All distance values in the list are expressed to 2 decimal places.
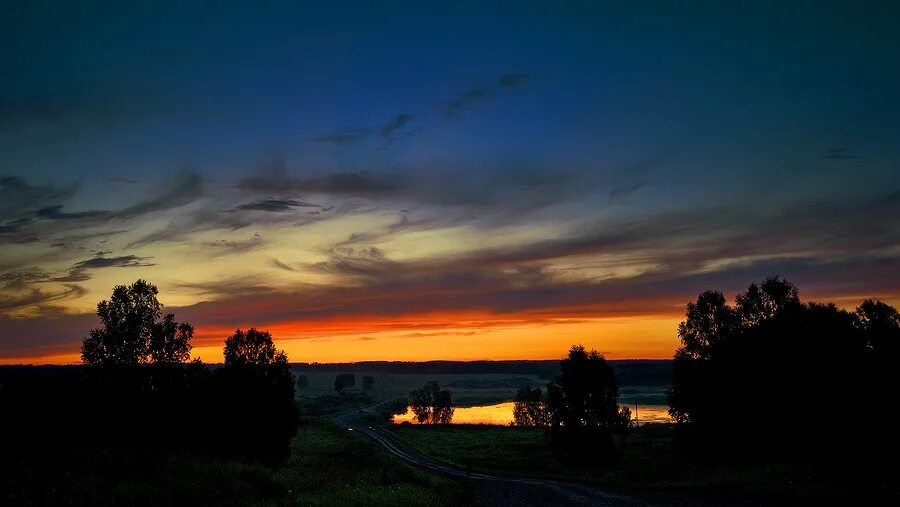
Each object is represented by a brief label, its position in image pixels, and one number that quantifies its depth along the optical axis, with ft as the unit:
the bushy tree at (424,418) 646.49
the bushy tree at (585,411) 192.03
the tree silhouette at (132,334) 142.00
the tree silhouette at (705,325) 200.54
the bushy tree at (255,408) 167.32
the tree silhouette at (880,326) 133.28
